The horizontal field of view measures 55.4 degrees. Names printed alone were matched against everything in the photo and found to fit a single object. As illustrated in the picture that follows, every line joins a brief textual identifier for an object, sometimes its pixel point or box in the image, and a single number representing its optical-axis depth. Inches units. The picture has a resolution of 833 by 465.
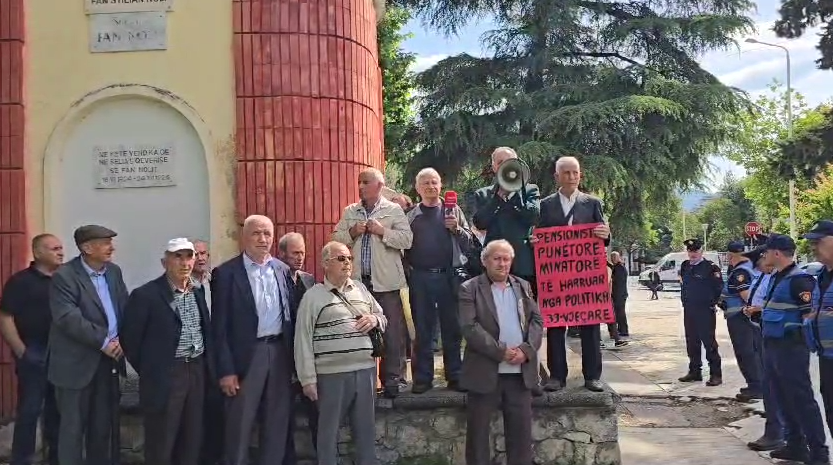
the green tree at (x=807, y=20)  579.2
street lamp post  1162.8
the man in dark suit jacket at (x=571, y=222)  238.1
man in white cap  199.9
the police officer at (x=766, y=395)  267.3
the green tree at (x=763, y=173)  1339.8
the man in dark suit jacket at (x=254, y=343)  207.5
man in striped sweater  203.8
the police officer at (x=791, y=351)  238.8
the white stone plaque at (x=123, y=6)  264.4
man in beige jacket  231.9
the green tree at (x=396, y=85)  661.9
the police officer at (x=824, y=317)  218.4
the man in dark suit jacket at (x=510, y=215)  229.0
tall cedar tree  595.2
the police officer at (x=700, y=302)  392.8
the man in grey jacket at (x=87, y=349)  205.0
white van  1695.4
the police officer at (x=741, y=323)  356.2
